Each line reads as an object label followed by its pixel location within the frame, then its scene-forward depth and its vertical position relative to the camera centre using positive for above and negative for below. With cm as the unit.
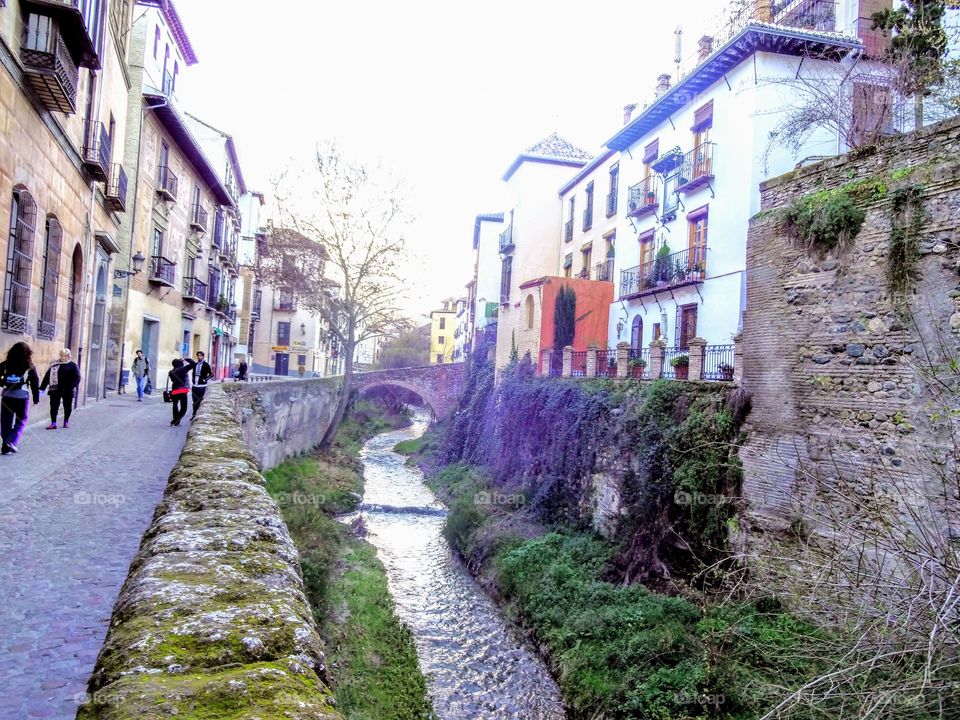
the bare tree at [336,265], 2230 +358
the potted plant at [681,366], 1338 +53
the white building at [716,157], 1457 +580
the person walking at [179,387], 1177 -49
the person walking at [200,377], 1262 -30
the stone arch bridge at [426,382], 3391 -40
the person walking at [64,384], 984 -48
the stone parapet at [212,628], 131 -67
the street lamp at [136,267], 1803 +259
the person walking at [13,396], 786 -56
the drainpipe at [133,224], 1816 +383
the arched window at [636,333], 1977 +171
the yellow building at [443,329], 7762 +570
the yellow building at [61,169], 893 +311
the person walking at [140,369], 1705 -31
